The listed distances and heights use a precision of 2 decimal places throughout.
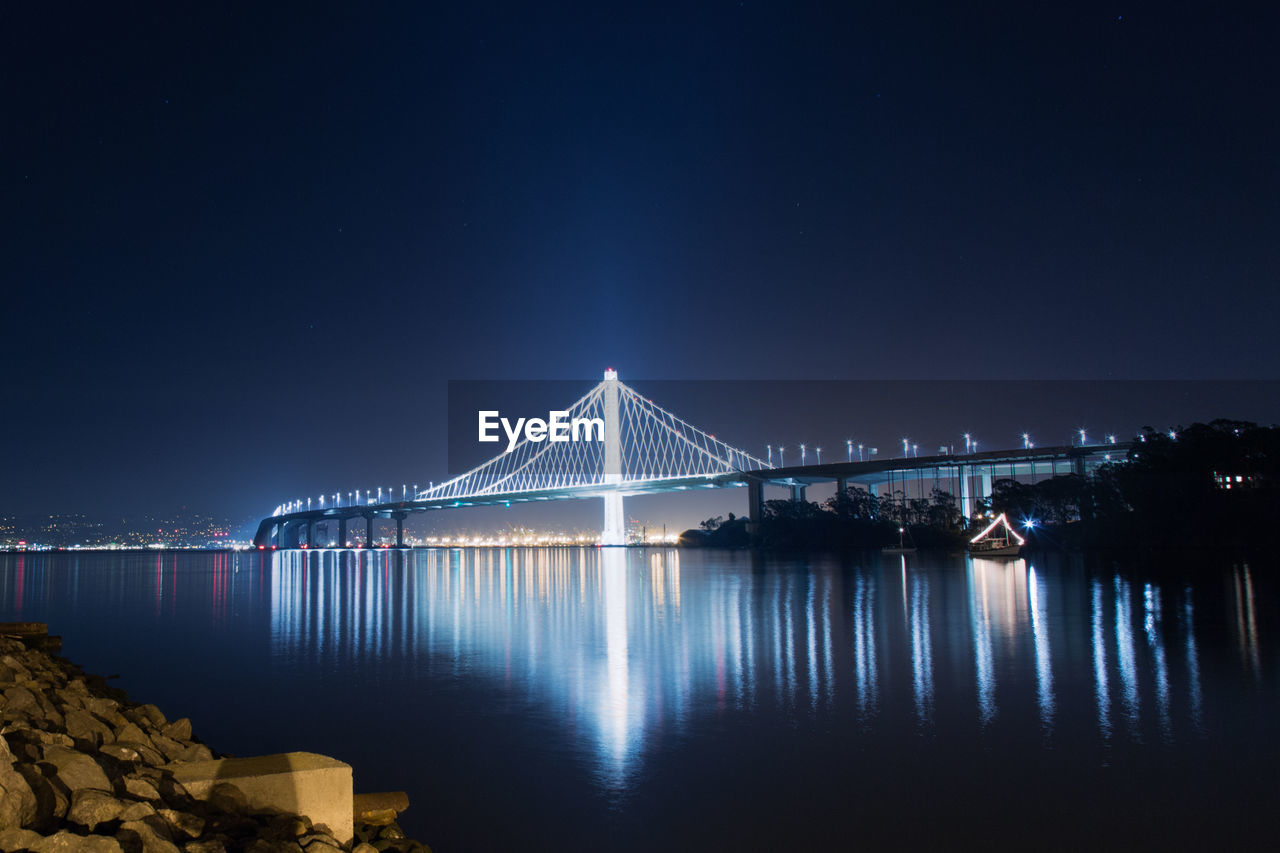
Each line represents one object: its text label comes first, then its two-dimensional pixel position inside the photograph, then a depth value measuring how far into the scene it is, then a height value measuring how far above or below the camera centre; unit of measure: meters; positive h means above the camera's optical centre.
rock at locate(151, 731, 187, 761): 5.18 -1.22
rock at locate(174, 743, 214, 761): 5.21 -1.25
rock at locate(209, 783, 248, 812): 3.94 -1.15
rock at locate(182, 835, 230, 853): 3.34 -1.15
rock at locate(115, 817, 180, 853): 3.19 -1.07
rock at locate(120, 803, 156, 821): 3.35 -1.02
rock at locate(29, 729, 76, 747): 4.30 -0.93
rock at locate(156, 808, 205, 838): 3.60 -1.14
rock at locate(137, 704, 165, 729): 6.08 -1.19
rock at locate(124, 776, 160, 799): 3.80 -1.05
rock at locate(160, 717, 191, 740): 5.83 -1.25
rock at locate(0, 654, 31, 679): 6.45 -0.89
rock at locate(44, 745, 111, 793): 3.58 -0.92
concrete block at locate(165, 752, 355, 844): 4.01 -1.11
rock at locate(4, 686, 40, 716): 5.00 -0.88
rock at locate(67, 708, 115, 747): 4.81 -1.02
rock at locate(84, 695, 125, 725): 5.51 -1.06
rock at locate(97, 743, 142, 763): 4.53 -1.07
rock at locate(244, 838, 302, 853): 3.44 -1.20
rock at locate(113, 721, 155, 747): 5.00 -1.10
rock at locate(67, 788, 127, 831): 3.29 -0.98
